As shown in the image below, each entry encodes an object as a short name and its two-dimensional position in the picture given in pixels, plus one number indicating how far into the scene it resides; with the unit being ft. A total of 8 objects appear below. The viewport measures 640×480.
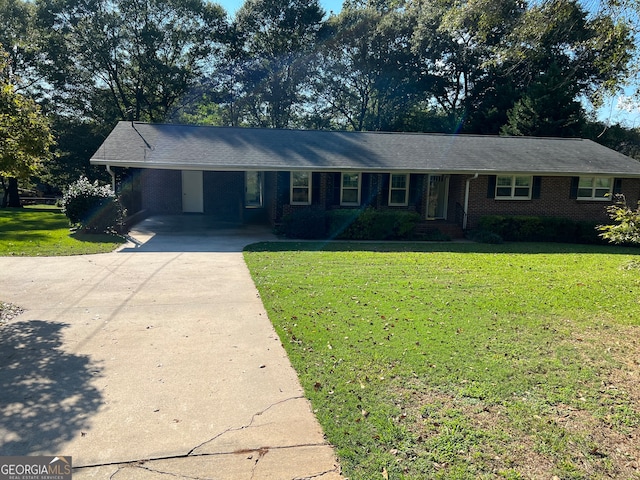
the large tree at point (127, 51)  89.61
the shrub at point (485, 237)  47.09
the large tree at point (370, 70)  102.17
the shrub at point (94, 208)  44.70
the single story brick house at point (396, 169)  49.24
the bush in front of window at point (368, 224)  47.50
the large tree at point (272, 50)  106.73
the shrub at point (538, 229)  49.65
